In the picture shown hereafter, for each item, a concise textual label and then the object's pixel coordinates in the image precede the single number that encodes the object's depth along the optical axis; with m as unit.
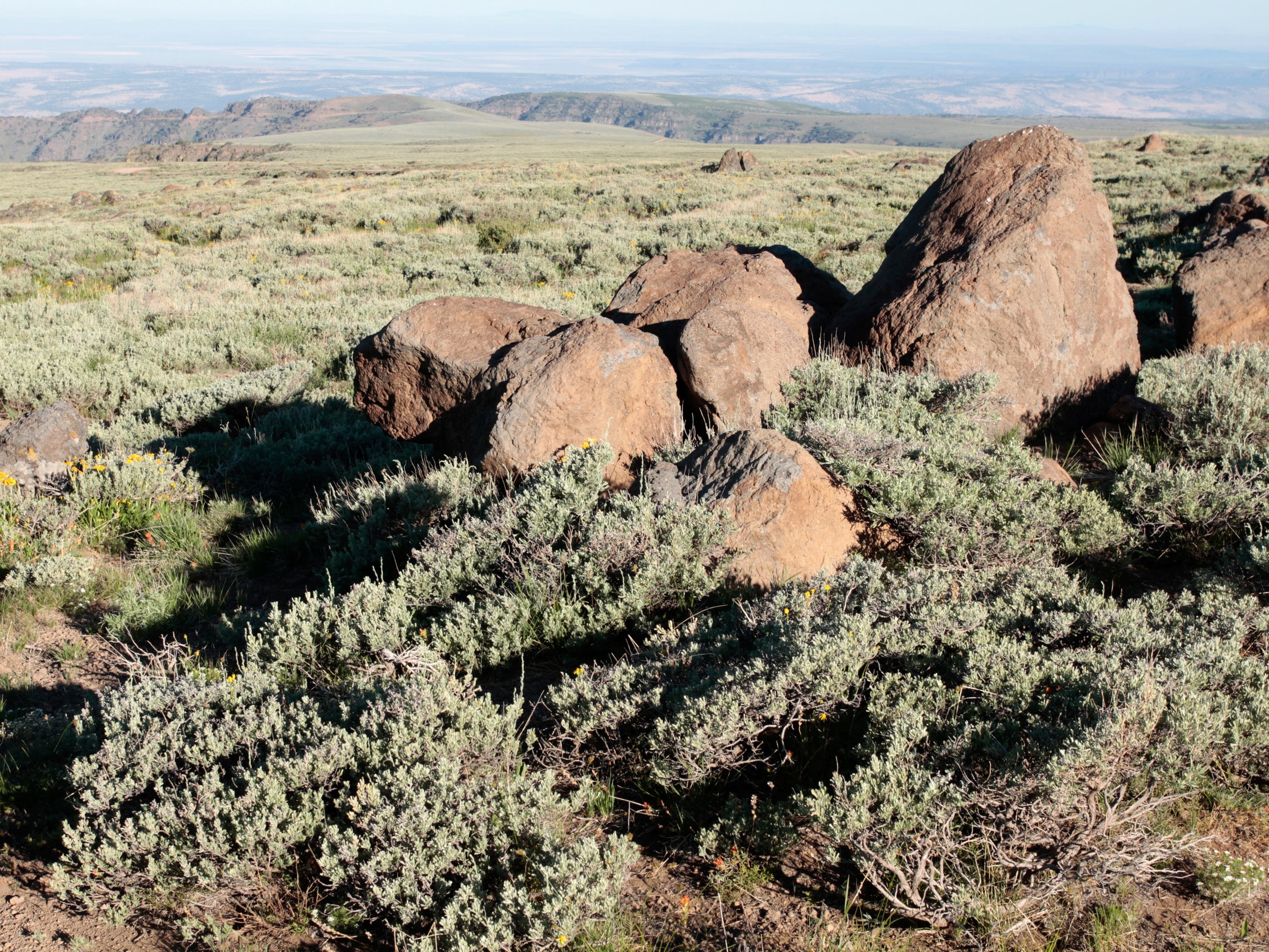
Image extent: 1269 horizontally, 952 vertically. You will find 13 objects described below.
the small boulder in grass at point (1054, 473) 5.11
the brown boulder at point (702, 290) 6.91
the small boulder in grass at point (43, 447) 6.29
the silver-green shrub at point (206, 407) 7.48
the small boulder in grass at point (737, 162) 34.28
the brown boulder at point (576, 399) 5.30
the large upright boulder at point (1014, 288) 6.16
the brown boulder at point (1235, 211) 10.07
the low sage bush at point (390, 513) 5.07
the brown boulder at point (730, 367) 5.75
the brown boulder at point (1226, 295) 7.25
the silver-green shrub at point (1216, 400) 5.34
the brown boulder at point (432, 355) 6.19
